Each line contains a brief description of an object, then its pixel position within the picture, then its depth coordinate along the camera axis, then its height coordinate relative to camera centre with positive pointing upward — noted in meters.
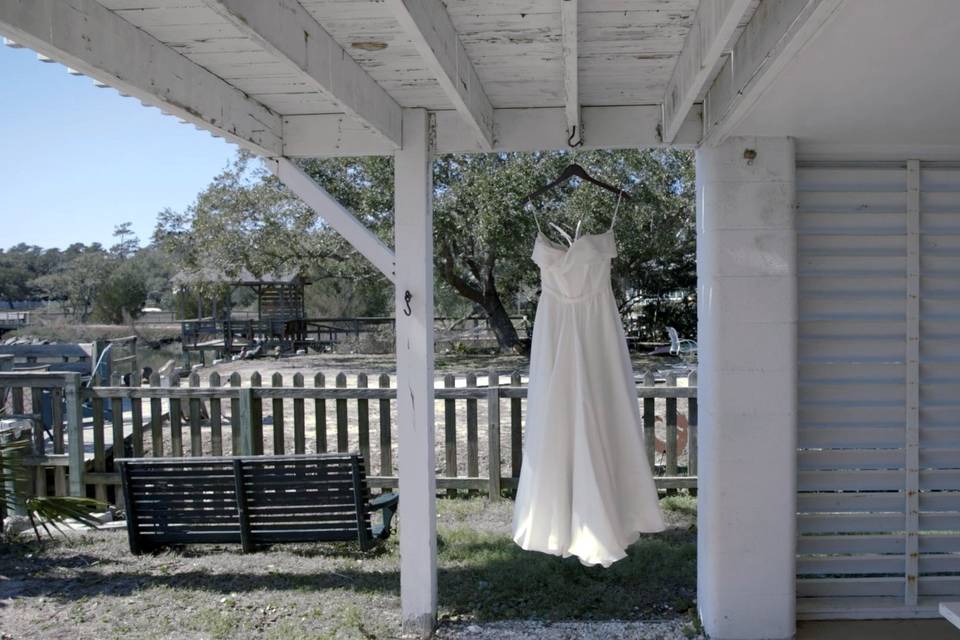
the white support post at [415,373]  3.73 -0.40
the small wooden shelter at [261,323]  22.43 -0.86
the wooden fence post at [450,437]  6.12 -1.20
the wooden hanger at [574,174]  3.37 +0.53
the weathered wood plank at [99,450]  6.17 -1.28
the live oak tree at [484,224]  13.55 +1.40
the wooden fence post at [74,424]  5.94 -1.01
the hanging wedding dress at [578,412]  3.25 -0.54
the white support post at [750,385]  3.50 -0.46
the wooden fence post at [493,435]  5.88 -1.14
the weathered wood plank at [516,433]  6.04 -1.16
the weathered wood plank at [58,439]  6.22 -1.18
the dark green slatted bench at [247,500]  4.90 -1.37
